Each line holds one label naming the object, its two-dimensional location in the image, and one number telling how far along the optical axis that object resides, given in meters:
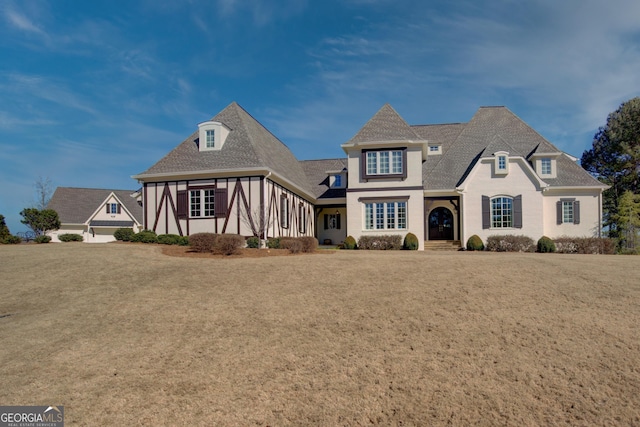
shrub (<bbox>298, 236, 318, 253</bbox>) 19.05
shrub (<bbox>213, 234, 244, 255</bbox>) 17.12
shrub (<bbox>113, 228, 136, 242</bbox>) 22.73
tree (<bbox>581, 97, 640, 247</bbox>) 36.59
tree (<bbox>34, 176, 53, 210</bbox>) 46.11
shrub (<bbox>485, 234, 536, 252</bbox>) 23.27
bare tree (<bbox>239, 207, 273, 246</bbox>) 21.12
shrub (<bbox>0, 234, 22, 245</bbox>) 23.38
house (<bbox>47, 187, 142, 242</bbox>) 39.38
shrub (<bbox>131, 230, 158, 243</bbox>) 22.09
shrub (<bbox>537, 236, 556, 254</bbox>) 22.73
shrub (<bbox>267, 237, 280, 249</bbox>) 21.52
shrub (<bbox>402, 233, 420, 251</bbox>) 23.76
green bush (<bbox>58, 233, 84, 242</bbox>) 25.73
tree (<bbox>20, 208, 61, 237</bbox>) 25.45
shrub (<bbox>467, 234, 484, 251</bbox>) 23.75
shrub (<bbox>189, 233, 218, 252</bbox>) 17.95
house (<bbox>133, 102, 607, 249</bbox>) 22.72
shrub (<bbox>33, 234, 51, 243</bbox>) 24.09
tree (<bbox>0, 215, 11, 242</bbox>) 23.53
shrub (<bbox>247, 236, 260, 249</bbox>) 21.33
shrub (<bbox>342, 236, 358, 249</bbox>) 24.30
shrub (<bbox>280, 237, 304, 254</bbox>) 18.45
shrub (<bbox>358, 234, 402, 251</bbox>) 23.89
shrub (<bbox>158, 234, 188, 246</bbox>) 21.69
